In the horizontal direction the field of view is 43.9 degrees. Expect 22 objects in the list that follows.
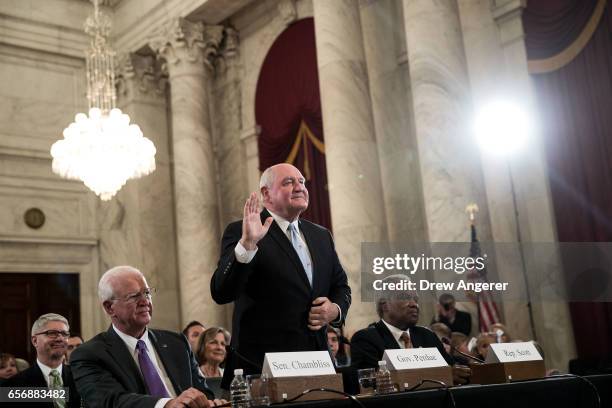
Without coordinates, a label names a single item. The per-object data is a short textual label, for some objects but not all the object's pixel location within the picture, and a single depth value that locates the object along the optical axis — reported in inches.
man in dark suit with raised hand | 135.6
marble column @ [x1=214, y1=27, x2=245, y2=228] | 526.6
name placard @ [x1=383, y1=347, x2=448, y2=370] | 124.8
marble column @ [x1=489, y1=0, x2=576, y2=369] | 338.0
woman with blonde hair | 259.1
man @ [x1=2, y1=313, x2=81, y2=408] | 212.2
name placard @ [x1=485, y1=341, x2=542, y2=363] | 134.4
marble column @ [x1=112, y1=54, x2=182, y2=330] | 521.3
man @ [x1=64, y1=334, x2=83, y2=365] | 300.5
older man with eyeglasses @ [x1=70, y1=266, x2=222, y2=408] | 129.2
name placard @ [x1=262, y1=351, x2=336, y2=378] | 108.0
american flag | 311.3
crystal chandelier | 392.5
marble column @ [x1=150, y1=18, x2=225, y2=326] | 480.7
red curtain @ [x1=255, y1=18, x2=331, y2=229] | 462.3
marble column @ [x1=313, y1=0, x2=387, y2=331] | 372.5
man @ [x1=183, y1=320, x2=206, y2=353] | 320.2
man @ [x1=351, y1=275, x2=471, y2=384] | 177.2
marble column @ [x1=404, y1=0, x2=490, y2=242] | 328.8
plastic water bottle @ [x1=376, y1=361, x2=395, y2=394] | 122.0
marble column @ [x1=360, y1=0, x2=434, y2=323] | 403.2
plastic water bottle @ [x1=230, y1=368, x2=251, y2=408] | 105.7
